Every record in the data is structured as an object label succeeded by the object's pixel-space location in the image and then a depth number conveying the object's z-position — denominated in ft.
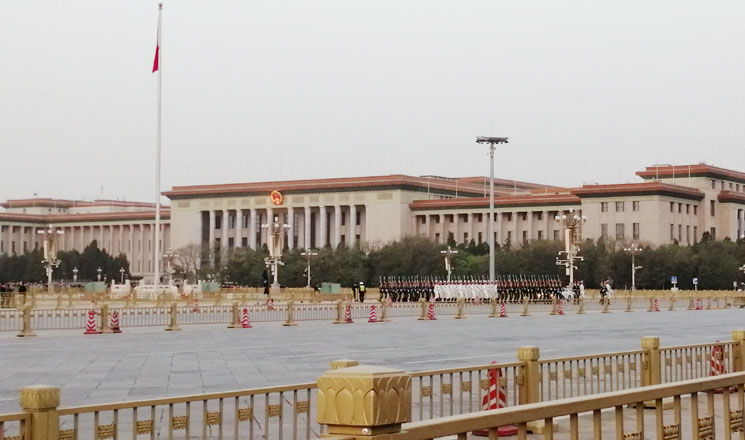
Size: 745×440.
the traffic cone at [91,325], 109.29
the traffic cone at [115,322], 110.18
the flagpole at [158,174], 194.90
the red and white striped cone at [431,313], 149.59
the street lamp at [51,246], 266.57
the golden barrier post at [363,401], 14.26
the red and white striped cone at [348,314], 136.56
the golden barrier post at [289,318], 127.75
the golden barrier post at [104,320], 108.68
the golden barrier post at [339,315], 135.03
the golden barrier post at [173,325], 117.19
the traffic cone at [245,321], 122.93
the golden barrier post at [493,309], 158.61
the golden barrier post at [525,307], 164.45
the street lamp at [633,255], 301.55
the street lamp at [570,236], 223.30
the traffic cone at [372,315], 142.00
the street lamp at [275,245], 254.06
